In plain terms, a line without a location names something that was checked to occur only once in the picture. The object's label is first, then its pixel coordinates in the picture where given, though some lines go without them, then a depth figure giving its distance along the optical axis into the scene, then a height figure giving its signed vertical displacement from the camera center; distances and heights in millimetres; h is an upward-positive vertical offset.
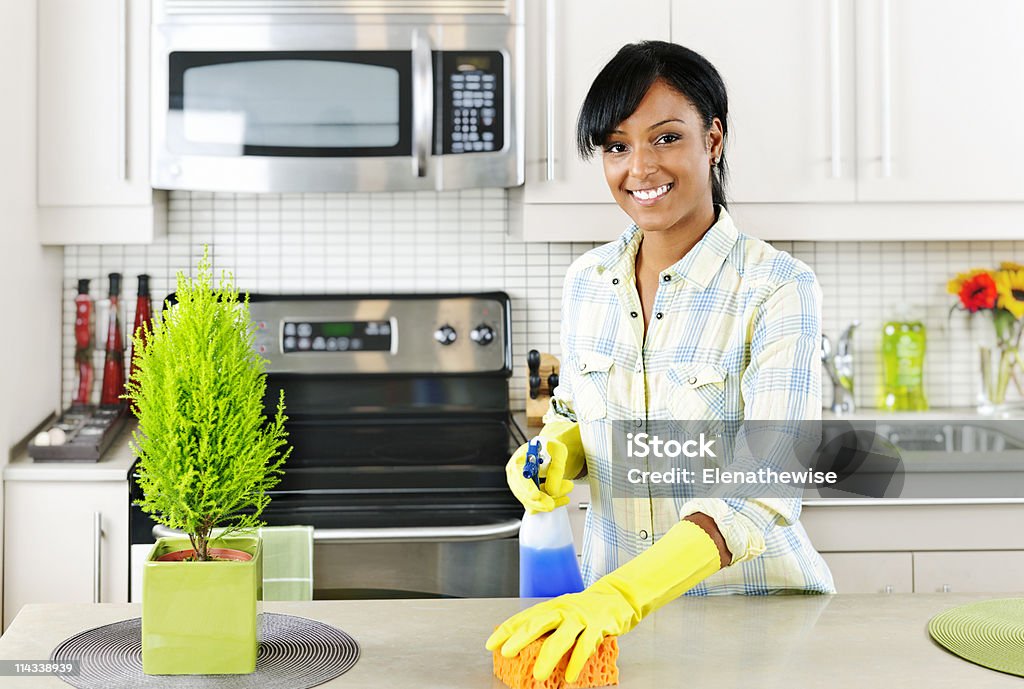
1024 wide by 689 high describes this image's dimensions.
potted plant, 1062 -114
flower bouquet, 2734 +103
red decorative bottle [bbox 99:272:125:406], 2680 -10
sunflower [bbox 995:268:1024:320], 2719 +158
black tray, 2254 -168
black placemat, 1068 -318
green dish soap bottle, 2797 -29
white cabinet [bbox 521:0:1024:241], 2463 +579
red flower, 2734 +156
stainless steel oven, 2164 -198
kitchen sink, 2672 -202
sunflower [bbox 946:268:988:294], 2787 +189
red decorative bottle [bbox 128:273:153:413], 2682 +131
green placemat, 1140 -314
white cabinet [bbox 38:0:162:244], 2410 +542
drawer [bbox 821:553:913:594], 2318 -463
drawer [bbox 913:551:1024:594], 2311 -463
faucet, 2771 -26
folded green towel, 2027 -377
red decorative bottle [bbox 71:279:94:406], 2699 +37
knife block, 2635 -112
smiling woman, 1485 +52
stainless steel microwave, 2396 +584
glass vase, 2769 -61
